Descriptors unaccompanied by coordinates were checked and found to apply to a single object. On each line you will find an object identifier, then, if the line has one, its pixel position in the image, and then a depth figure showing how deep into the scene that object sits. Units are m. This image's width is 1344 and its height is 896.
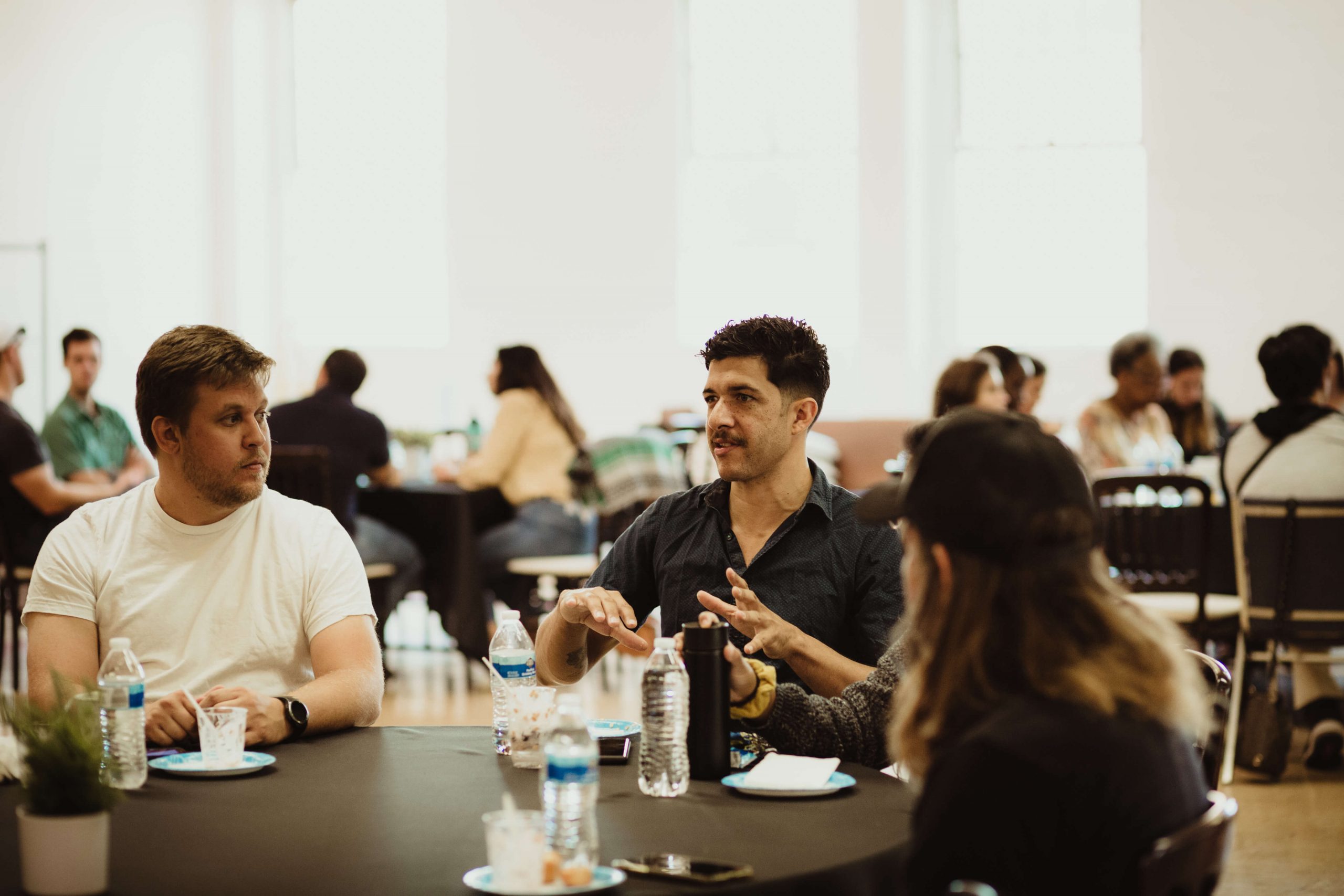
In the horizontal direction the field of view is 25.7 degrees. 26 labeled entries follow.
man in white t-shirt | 4.35
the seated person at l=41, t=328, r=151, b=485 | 9.98
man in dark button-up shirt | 4.49
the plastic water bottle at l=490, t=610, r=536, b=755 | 4.12
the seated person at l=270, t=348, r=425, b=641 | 9.45
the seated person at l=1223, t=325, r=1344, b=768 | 7.29
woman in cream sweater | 9.80
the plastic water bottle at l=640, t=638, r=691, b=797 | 3.83
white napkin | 3.80
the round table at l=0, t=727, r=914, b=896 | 3.46
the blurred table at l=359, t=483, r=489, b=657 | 9.77
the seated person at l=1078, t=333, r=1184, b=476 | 9.80
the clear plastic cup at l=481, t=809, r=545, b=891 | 3.38
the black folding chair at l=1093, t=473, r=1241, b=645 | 7.88
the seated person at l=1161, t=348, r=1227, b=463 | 11.32
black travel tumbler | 3.82
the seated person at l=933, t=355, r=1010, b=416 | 7.26
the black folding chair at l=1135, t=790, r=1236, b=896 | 3.21
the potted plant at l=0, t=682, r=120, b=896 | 3.40
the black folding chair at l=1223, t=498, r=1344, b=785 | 7.04
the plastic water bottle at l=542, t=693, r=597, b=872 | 3.48
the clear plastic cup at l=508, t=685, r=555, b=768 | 3.96
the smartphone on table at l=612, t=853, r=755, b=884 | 3.41
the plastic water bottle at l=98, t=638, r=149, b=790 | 3.87
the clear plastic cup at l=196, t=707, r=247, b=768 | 3.97
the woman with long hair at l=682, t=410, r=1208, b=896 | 3.21
